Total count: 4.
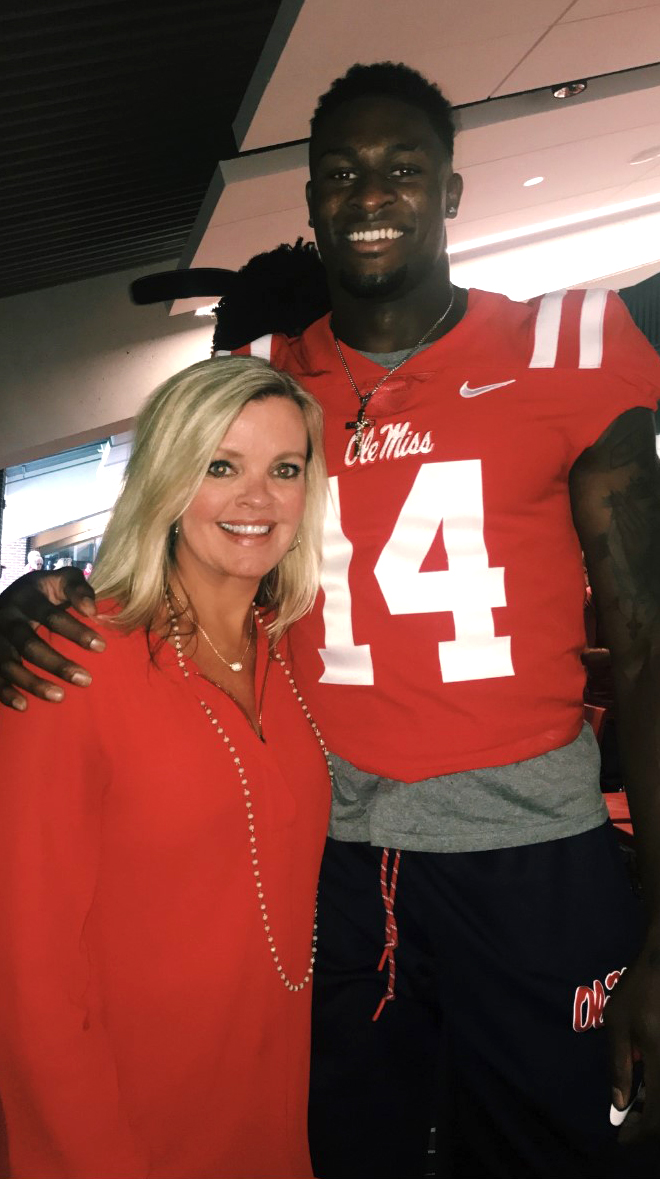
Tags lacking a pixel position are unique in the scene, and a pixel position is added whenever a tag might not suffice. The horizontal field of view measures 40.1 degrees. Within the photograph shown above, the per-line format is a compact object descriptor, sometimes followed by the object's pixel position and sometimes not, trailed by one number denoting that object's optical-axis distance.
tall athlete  1.14
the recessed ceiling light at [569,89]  3.33
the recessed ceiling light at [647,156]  4.40
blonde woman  1.14
